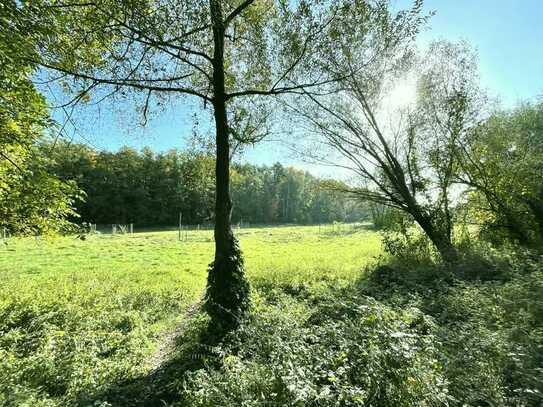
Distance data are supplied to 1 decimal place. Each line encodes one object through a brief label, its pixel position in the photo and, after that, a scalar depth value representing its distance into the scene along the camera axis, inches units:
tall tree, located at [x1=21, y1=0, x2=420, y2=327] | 205.9
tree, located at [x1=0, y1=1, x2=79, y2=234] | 167.2
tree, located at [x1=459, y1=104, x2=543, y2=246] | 427.8
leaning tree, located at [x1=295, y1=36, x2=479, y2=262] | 448.1
